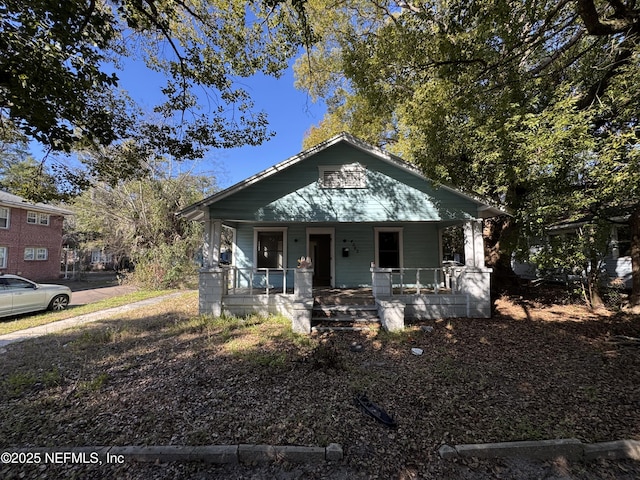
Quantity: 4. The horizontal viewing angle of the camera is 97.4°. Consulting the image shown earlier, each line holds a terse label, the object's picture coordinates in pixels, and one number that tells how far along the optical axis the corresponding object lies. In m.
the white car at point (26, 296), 8.47
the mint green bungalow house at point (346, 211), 7.94
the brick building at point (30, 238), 17.25
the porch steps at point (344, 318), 7.08
